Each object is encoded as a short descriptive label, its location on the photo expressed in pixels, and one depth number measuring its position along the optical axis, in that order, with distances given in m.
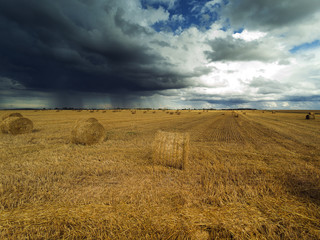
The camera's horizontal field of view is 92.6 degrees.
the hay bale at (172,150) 6.86
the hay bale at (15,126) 14.00
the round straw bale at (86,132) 10.91
